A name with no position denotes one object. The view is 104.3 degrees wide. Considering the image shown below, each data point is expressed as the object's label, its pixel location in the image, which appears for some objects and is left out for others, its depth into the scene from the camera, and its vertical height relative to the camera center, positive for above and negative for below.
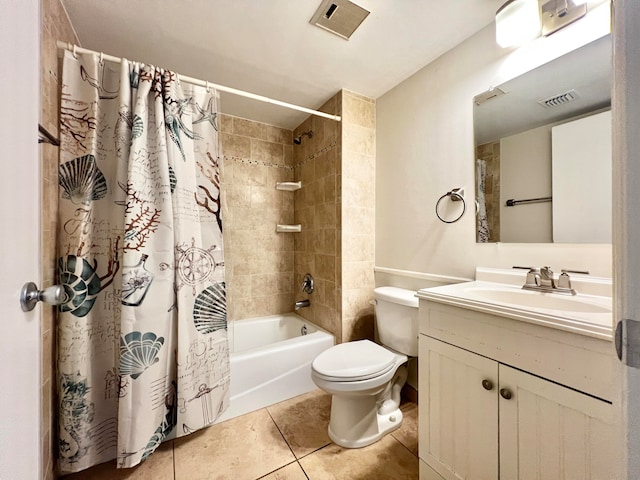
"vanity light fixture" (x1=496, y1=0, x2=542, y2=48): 1.05 +0.94
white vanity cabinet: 0.64 -0.50
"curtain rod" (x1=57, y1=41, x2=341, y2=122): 1.11 +0.86
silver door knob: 0.49 -0.11
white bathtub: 1.54 -0.86
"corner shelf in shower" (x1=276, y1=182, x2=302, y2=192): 2.25 +0.50
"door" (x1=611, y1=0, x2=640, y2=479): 0.28 +0.04
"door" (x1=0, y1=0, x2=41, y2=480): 0.41 +0.01
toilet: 1.22 -0.68
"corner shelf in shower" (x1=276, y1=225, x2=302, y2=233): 2.33 +0.12
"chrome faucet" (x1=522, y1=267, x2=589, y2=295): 0.97 -0.17
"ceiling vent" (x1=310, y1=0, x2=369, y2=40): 1.14 +1.08
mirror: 0.96 +0.38
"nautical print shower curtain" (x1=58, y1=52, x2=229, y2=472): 1.10 -0.13
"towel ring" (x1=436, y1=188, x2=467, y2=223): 1.36 +0.23
